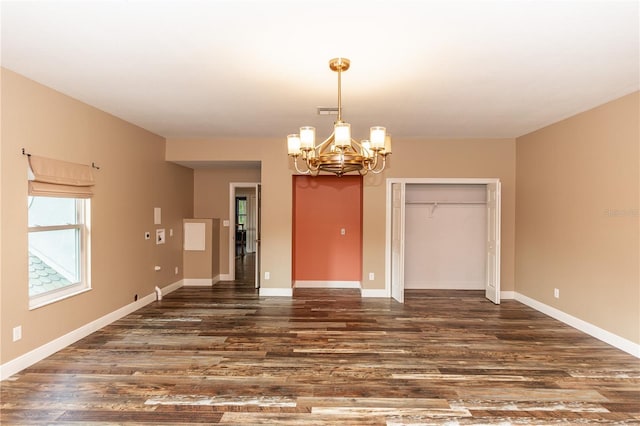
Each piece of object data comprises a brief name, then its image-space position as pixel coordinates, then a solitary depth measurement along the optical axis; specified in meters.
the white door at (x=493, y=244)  5.26
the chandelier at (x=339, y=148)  2.48
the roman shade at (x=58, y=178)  3.05
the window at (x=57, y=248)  3.23
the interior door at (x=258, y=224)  5.94
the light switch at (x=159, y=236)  5.40
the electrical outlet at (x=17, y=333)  2.90
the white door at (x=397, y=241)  5.31
